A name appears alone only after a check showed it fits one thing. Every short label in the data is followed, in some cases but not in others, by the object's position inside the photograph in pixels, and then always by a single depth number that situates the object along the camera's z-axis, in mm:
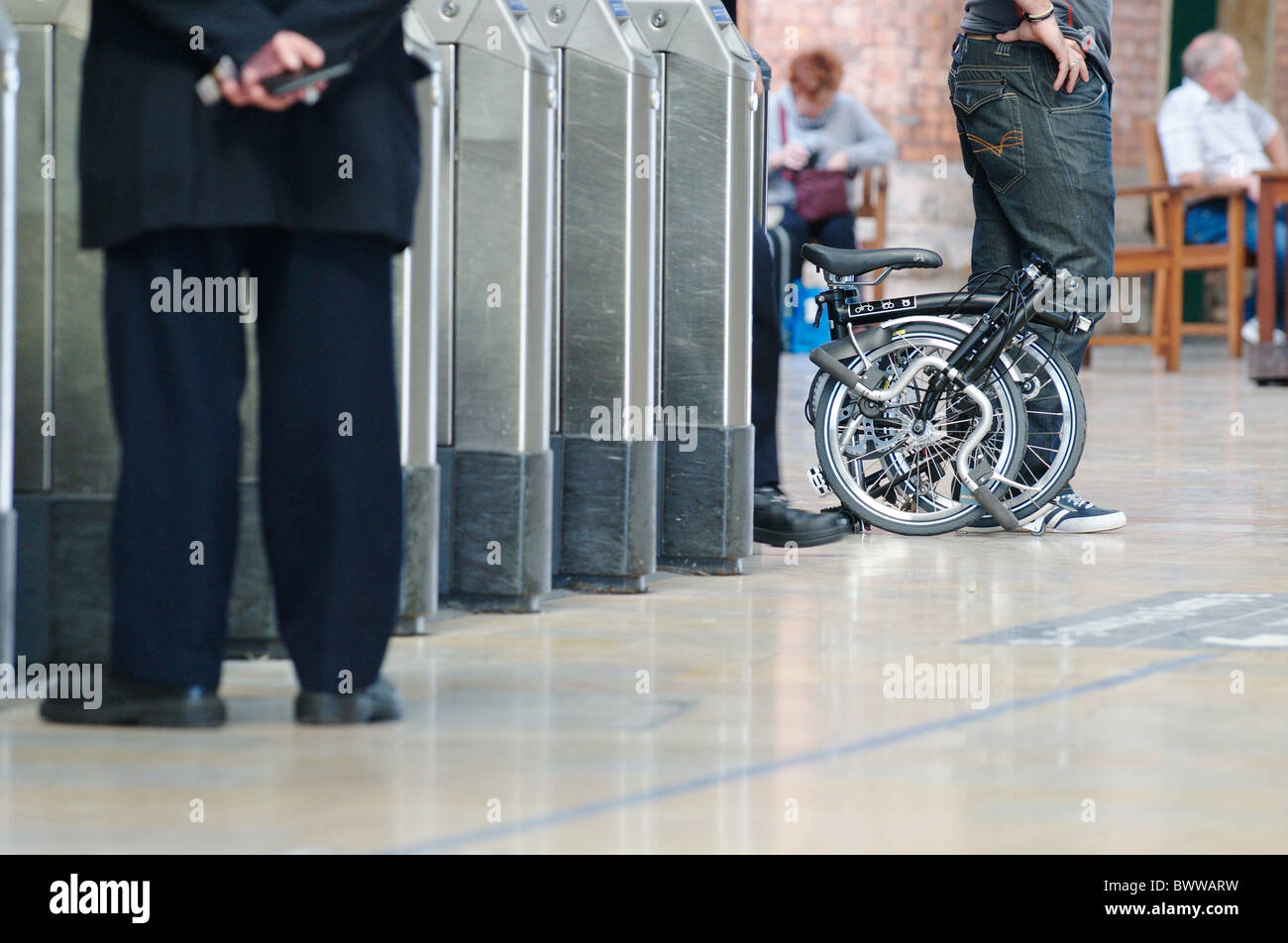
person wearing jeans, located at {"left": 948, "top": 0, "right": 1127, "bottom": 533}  8914
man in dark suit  4637
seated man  22672
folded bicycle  8641
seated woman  20906
